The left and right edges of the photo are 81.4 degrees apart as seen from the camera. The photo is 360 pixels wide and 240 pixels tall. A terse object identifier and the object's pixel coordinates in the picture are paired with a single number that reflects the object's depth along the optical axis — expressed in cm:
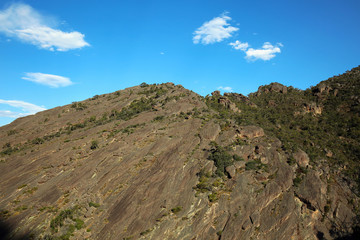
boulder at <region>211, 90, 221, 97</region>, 7675
